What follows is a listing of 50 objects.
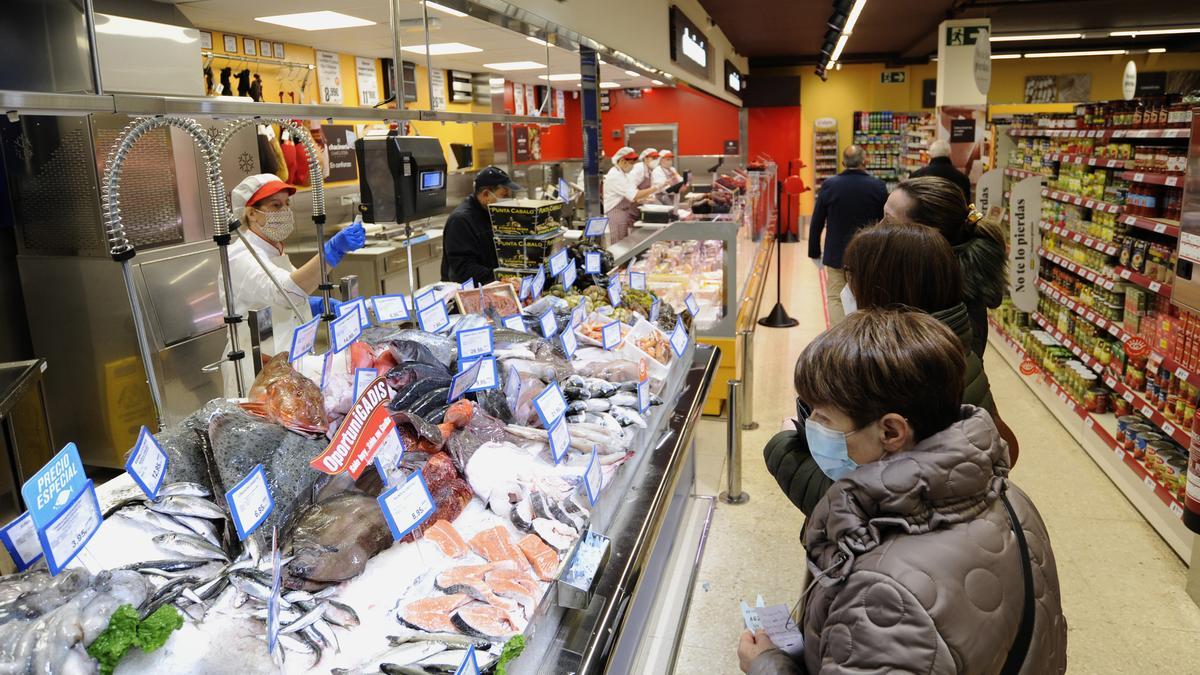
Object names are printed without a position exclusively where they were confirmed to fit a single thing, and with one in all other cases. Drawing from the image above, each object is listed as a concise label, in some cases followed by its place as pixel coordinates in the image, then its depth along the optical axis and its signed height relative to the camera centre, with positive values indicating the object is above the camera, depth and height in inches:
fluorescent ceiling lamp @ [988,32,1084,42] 539.0 +89.5
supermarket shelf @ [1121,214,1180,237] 165.3 -11.8
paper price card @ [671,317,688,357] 129.6 -24.1
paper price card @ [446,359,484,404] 89.0 -20.1
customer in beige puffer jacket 46.7 -20.8
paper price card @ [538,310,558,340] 118.1 -19.1
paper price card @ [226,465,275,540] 56.3 -20.8
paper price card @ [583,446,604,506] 78.2 -27.6
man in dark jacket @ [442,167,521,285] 188.9 -9.5
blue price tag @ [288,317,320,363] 88.8 -15.2
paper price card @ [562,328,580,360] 114.3 -21.1
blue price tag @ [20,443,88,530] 47.2 -16.2
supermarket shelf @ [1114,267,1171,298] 166.4 -23.8
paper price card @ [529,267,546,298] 138.6 -15.6
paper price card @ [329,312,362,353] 92.3 -14.9
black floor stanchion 337.4 -55.3
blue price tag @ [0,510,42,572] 49.2 -19.7
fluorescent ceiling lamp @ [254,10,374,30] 230.5 +50.6
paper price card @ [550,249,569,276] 146.6 -13.1
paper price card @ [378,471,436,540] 62.3 -23.6
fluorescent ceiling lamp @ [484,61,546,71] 422.8 +63.8
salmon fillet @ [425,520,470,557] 67.0 -27.9
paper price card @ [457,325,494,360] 97.3 -17.6
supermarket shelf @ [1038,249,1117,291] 197.6 -26.0
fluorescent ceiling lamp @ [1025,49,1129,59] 679.4 +95.5
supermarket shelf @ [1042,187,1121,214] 198.4 -8.1
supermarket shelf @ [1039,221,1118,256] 196.7 -17.8
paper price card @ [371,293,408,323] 109.5 -14.8
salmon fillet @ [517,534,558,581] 65.4 -29.2
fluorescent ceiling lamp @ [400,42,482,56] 330.3 +58.3
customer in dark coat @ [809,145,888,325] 284.4 -10.8
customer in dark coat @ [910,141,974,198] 312.0 +3.1
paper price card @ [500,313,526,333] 117.1 -18.4
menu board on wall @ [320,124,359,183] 323.6 +18.0
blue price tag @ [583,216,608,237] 176.9 -8.2
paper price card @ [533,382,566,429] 82.8 -21.6
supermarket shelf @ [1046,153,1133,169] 191.9 +2.1
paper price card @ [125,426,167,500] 58.6 -18.5
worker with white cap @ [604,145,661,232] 358.8 -2.7
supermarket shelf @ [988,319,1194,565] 155.9 -64.4
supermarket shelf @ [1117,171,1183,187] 163.2 -2.2
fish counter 49.3 -24.5
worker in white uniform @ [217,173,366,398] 129.8 -9.5
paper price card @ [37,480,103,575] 48.4 -19.3
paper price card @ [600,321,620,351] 118.6 -21.1
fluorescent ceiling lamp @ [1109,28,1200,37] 534.6 +87.3
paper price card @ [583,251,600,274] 157.3 -14.0
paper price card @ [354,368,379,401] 79.0 -17.2
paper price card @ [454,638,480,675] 50.0 -28.3
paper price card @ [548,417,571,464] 80.3 -24.4
